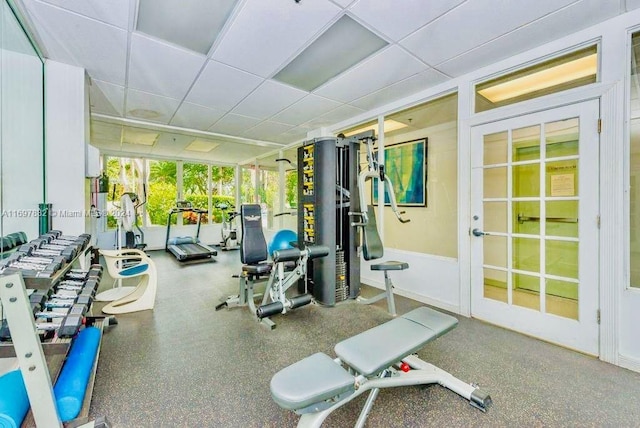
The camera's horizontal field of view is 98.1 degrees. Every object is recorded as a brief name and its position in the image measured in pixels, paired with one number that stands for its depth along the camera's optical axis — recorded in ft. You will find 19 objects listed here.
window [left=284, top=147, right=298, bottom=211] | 21.39
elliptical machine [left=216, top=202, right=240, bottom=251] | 24.73
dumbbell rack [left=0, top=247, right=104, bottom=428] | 3.89
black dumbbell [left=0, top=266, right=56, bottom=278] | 3.90
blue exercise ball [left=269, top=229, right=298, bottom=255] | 14.12
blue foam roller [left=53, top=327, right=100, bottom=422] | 4.86
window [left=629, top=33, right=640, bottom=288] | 6.88
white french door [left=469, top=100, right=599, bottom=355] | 7.54
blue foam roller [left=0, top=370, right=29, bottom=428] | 4.33
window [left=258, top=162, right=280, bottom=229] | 23.77
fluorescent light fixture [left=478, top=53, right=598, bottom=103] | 7.77
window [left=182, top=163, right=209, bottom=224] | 26.86
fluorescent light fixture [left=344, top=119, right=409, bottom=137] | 14.11
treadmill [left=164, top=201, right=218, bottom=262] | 19.52
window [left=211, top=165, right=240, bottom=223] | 28.25
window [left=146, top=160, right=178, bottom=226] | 24.95
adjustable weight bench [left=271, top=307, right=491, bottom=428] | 3.98
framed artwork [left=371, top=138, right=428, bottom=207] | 14.14
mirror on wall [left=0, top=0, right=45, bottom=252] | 6.52
